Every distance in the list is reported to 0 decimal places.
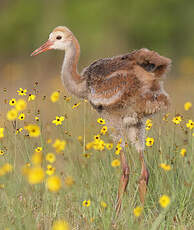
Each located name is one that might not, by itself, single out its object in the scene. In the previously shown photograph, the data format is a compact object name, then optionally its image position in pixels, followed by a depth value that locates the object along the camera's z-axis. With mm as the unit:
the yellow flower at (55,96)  7941
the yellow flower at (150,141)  7742
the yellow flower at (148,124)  8258
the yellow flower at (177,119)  7523
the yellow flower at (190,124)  7742
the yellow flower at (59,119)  7871
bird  8062
